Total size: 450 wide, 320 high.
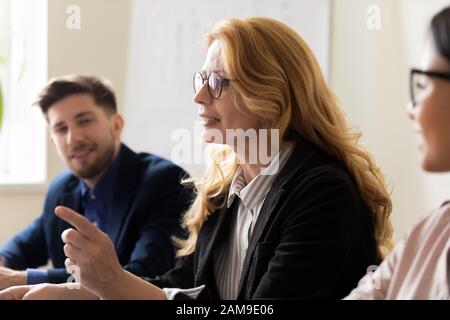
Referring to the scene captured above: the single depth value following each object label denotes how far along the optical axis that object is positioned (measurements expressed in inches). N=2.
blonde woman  76.8
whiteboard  118.5
